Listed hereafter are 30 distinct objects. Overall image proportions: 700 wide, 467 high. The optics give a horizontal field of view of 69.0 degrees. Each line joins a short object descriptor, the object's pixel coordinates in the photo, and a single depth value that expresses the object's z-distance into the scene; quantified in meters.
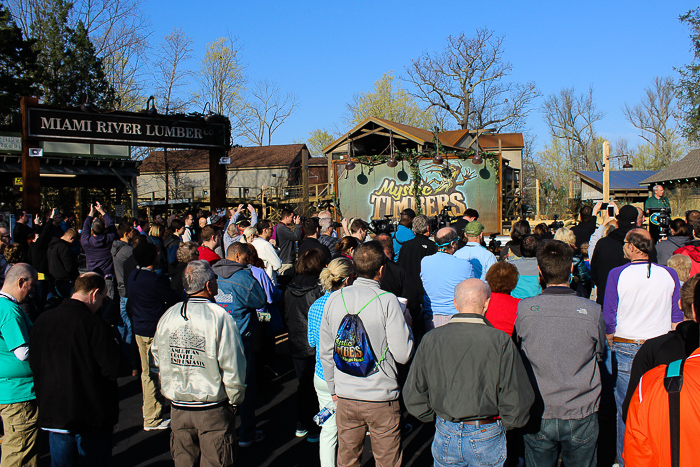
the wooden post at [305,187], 18.66
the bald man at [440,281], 5.18
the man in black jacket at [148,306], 5.00
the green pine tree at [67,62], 28.00
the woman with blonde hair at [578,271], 6.29
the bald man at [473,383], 2.80
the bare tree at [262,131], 52.88
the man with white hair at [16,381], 3.68
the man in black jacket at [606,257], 5.87
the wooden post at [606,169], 11.16
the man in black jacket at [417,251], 6.31
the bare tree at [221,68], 42.34
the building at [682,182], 24.70
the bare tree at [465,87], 43.88
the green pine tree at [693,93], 30.36
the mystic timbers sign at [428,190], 15.96
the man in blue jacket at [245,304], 4.87
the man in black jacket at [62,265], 8.10
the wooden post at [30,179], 11.67
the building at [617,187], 30.86
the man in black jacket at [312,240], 6.87
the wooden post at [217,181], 14.11
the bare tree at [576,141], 55.81
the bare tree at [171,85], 35.97
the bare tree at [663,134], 49.09
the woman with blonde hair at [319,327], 3.92
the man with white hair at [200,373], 3.34
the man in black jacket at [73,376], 3.40
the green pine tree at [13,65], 22.44
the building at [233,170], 41.34
